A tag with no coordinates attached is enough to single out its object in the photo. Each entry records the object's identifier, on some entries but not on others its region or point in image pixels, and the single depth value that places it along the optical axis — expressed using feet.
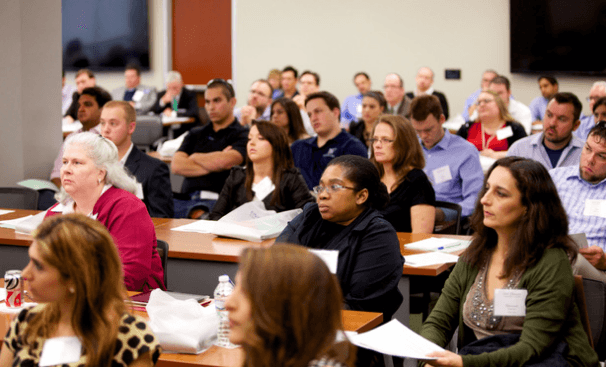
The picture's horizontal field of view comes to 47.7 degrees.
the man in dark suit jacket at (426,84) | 35.27
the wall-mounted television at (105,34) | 45.11
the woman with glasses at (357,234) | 9.28
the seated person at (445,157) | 18.01
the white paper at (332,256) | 8.84
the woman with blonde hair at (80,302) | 5.78
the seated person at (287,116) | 22.26
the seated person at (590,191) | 12.41
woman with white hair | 9.88
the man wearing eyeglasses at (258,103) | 28.76
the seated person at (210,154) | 18.40
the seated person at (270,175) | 14.87
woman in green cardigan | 7.54
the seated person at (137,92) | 40.06
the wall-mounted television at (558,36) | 34.27
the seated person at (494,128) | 22.47
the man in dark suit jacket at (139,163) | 15.51
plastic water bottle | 7.77
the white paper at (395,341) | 7.07
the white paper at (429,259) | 11.00
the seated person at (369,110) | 24.13
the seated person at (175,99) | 38.17
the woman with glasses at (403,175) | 13.93
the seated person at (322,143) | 19.27
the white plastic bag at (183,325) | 7.06
